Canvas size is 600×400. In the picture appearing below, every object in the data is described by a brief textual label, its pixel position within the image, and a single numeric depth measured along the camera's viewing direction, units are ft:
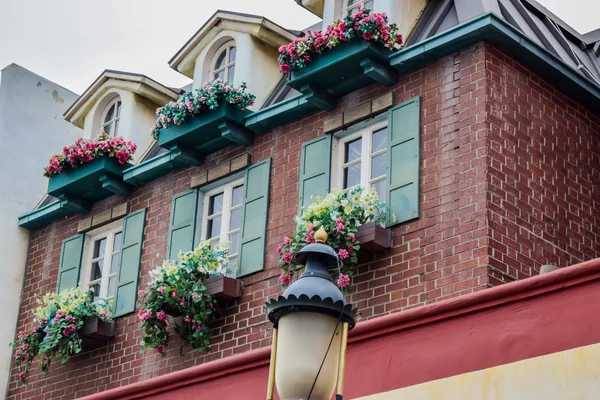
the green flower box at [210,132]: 46.55
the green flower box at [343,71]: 42.04
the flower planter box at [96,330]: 49.03
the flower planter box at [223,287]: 44.37
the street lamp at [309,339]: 19.54
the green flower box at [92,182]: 51.31
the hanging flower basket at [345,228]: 39.73
